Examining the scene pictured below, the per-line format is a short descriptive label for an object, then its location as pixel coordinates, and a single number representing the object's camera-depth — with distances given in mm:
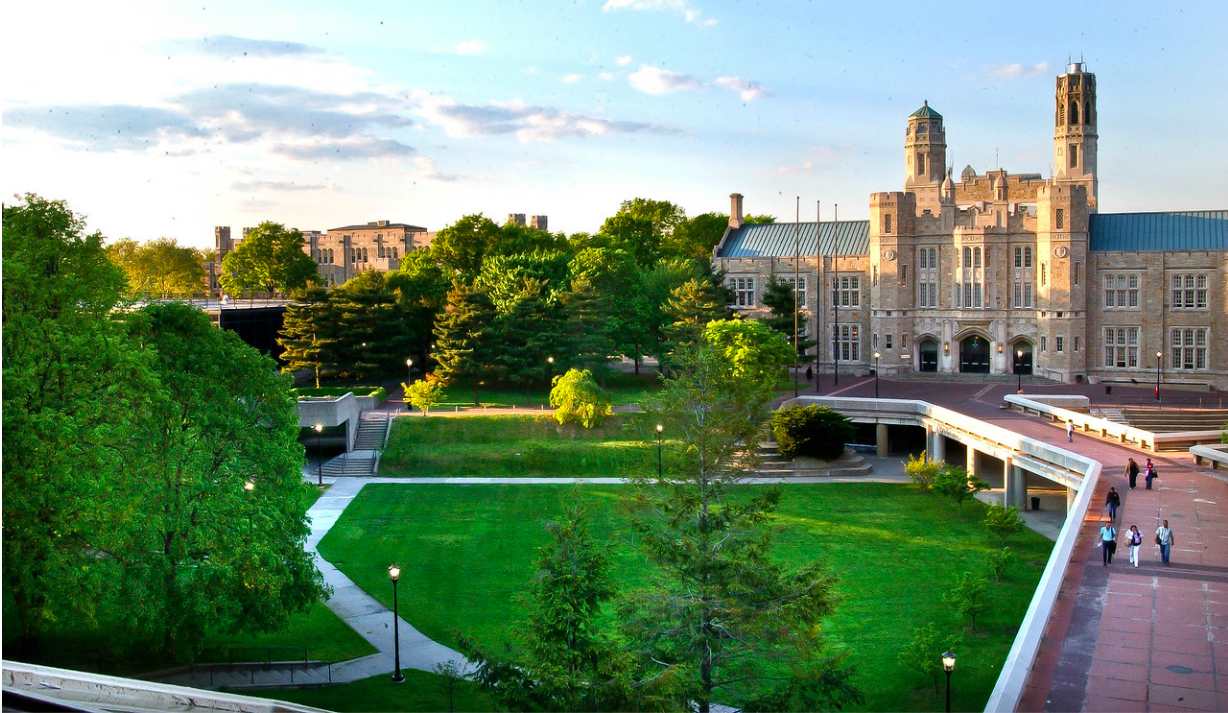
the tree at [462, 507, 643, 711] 16016
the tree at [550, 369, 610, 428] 52841
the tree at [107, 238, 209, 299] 105062
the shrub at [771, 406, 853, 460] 48781
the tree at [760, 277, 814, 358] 67562
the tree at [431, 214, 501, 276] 82875
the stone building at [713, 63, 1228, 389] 61531
